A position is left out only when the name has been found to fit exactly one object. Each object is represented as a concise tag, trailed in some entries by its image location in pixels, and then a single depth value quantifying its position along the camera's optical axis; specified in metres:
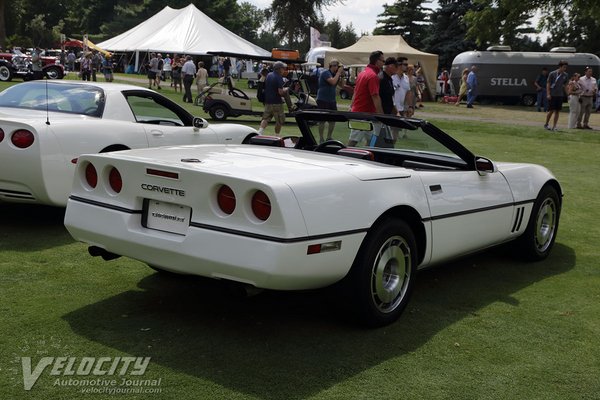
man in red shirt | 9.90
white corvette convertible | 3.80
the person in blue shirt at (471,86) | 31.58
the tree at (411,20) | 68.94
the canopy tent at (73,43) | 65.56
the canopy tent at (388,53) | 36.01
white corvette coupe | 6.32
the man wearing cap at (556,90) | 19.69
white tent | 43.22
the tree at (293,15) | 72.31
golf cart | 20.92
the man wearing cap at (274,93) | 15.24
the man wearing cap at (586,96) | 20.92
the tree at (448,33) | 51.81
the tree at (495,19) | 34.31
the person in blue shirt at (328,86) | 14.20
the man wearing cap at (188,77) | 26.83
